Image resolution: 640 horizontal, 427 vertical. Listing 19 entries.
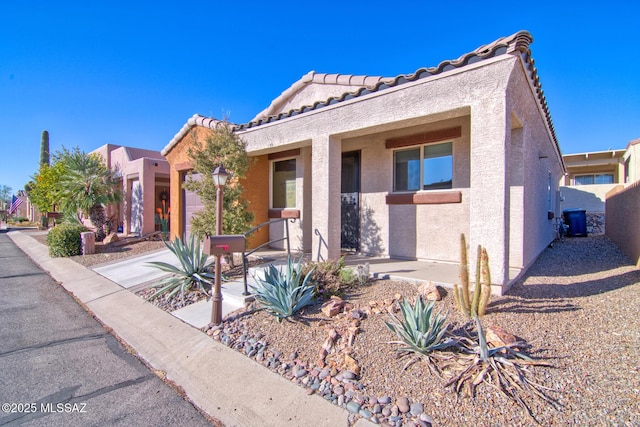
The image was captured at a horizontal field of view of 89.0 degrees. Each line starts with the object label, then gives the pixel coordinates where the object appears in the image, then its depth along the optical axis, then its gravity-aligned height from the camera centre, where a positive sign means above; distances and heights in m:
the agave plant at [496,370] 2.74 -1.48
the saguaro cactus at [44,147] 29.41 +5.96
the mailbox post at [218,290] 4.73 -1.17
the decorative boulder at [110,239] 12.61 -1.08
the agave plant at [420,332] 3.28 -1.28
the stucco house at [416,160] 4.54 +1.07
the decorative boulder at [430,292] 4.50 -1.17
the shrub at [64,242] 10.47 -0.97
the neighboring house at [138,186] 14.49 +1.23
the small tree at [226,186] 6.93 +0.60
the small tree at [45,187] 16.57 +1.46
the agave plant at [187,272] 6.00 -1.17
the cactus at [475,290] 3.75 -0.96
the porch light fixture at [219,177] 5.33 +0.56
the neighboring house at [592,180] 17.91 +2.06
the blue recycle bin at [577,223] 12.75 -0.56
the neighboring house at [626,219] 6.78 -0.27
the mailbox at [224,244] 4.52 -0.47
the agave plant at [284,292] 4.47 -1.17
